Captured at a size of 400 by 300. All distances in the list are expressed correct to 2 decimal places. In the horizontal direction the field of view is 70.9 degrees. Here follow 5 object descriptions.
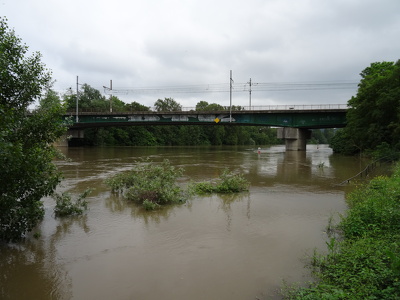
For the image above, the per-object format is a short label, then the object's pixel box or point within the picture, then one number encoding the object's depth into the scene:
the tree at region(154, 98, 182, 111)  112.51
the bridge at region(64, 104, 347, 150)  46.27
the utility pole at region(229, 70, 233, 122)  49.66
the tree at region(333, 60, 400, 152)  28.27
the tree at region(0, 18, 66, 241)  6.41
